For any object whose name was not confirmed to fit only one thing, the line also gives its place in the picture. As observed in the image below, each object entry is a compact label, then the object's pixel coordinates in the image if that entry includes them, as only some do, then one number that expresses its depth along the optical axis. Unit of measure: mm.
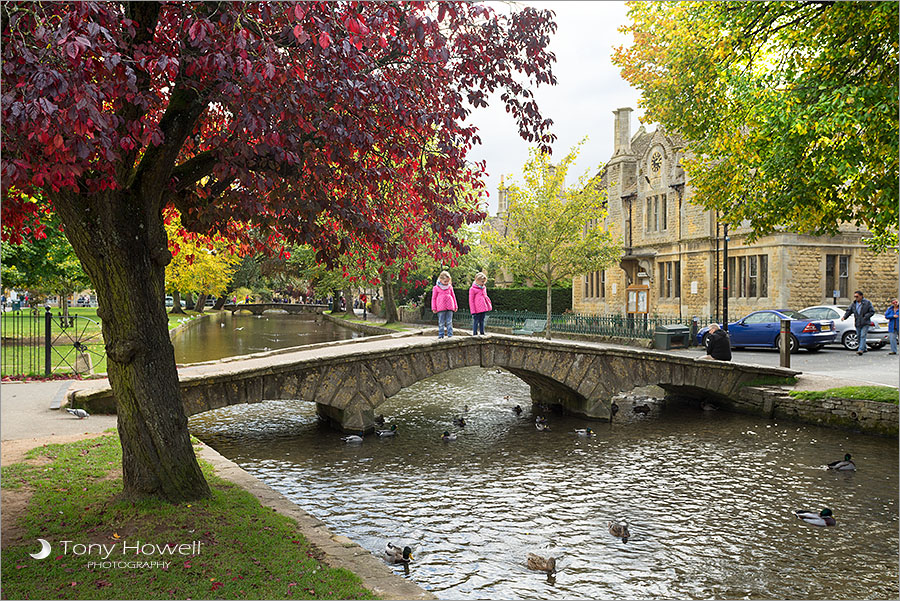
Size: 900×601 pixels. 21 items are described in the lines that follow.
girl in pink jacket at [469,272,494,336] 17250
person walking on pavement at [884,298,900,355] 22781
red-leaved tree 5008
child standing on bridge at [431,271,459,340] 17219
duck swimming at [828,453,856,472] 11405
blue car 23688
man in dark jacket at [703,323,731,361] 17906
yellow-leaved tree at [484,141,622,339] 30703
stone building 31594
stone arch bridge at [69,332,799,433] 12867
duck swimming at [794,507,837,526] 8953
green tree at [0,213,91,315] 20703
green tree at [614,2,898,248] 10383
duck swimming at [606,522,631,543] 8562
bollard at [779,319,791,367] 18641
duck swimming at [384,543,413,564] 7543
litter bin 25859
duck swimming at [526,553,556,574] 7445
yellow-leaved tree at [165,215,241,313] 37156
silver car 24109
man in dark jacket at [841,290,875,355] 22156
